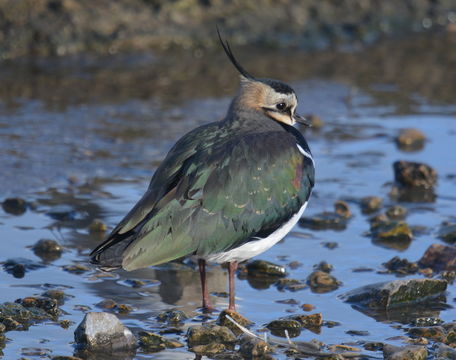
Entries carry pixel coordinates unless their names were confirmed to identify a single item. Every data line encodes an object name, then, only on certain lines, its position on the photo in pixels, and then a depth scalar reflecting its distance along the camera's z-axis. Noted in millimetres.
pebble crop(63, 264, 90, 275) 12606
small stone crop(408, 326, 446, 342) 10852
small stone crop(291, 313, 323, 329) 11227
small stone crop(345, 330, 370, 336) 11016
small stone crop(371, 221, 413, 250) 14203
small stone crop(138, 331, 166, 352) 10412
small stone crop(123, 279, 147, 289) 12320
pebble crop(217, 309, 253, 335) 11164
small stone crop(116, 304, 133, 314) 11414
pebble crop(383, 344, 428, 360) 9969
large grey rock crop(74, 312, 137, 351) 10242
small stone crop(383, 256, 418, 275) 13078
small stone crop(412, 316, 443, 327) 11312
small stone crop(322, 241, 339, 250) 13916
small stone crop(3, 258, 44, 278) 12430
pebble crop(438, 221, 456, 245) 14227
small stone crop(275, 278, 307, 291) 12428
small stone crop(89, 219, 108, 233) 14023
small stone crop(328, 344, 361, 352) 10453
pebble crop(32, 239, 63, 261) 13078
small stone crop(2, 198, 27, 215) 14711
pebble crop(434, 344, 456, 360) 10133
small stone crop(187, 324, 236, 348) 10598
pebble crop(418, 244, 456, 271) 13023
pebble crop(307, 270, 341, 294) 12461
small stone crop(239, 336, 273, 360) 10266
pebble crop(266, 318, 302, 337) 11078
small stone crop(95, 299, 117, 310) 11484
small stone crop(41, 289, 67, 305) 11562
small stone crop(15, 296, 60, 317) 11117
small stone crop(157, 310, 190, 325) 11219
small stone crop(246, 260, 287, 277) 12836
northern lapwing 10937
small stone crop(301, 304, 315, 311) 11758
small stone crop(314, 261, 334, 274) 13039
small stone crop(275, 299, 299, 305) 11961
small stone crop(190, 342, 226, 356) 10383
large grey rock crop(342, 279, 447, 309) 11773
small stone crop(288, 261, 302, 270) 13148
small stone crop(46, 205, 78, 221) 14492
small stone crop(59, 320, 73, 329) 10805
